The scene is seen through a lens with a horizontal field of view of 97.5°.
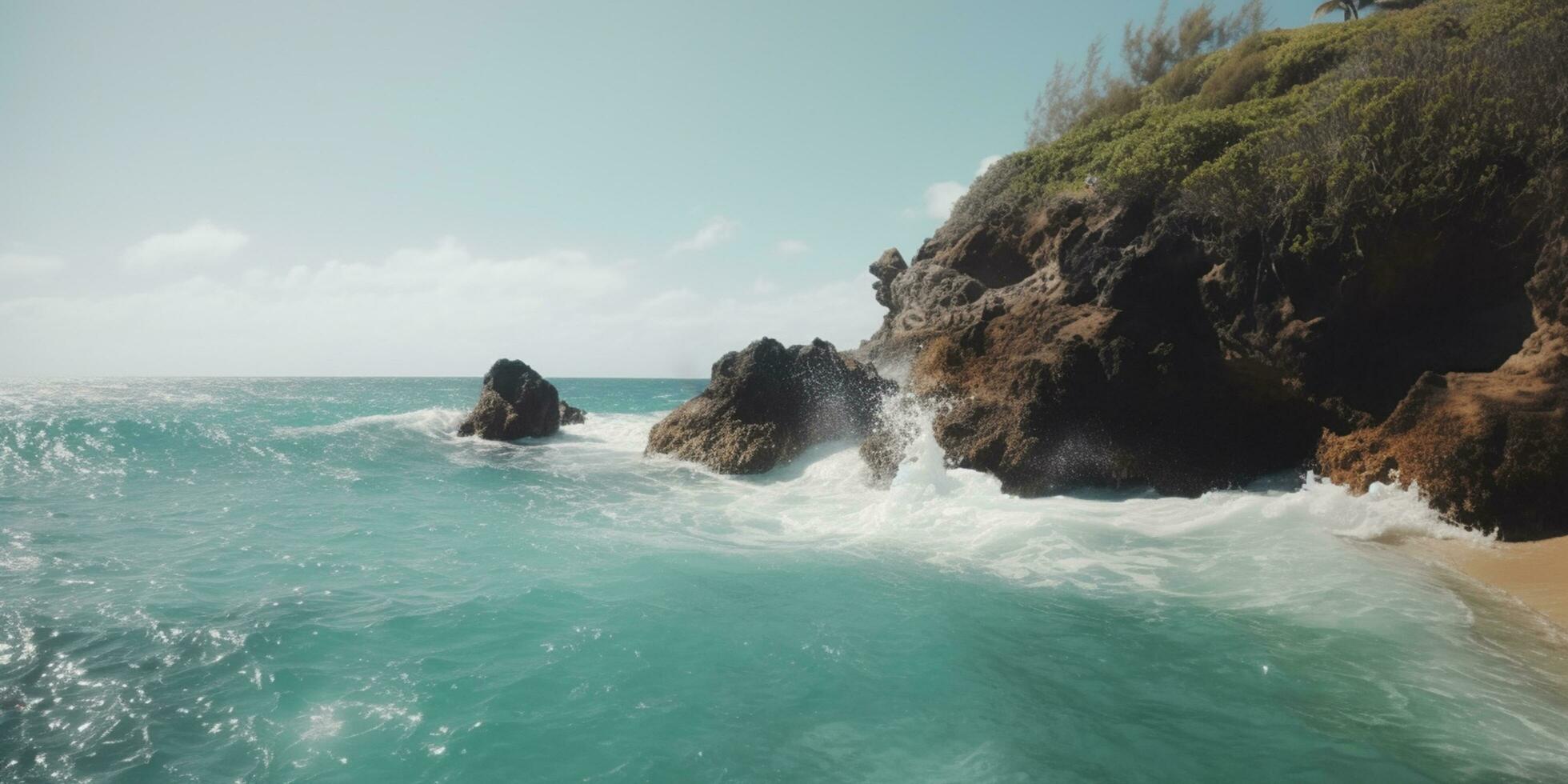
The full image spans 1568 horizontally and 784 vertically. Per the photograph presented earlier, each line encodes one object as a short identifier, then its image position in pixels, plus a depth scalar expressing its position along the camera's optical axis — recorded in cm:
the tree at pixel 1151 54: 3375
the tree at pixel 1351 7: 3578
